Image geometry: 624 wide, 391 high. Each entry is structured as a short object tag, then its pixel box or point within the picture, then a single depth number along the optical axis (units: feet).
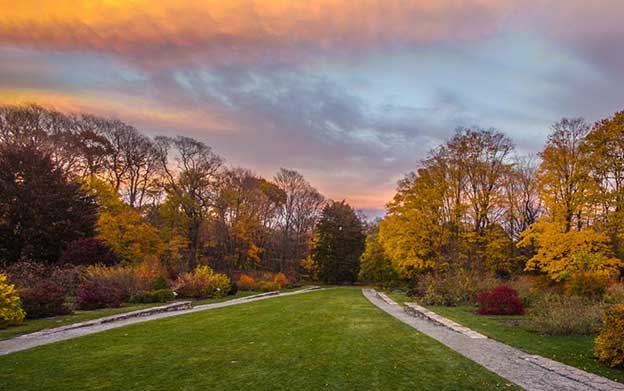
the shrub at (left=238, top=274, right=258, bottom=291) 102.63
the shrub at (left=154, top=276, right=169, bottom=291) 62.34
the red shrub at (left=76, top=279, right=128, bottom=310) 48.65
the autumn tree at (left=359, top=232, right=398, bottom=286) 112.88
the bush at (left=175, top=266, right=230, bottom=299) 69.82
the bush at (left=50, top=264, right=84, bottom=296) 56.03
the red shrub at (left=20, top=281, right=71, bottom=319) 40.29
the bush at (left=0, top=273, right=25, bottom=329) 34.01
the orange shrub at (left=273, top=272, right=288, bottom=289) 121.39
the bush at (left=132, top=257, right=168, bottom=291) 60.59
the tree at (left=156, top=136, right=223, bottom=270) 116.67
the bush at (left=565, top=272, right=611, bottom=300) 45.62
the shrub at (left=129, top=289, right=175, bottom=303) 57.26
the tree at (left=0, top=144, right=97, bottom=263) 62.44
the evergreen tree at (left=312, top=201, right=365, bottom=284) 153.28
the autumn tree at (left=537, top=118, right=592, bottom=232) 58.49
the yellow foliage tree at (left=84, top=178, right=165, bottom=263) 79.97
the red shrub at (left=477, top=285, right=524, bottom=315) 45.52
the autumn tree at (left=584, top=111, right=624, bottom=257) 55.11
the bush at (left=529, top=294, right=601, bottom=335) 31.12
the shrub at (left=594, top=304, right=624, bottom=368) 21.16
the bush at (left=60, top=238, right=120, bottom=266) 64.23
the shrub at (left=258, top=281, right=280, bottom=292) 104.73
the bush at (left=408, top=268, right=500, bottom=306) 56.29
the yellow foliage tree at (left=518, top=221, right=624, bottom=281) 50.83
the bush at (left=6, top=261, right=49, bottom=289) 49.47
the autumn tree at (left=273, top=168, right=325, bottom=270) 161.89
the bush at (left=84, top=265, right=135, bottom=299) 56.59
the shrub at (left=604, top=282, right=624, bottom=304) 38.76
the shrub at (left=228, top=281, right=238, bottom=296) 81.17
